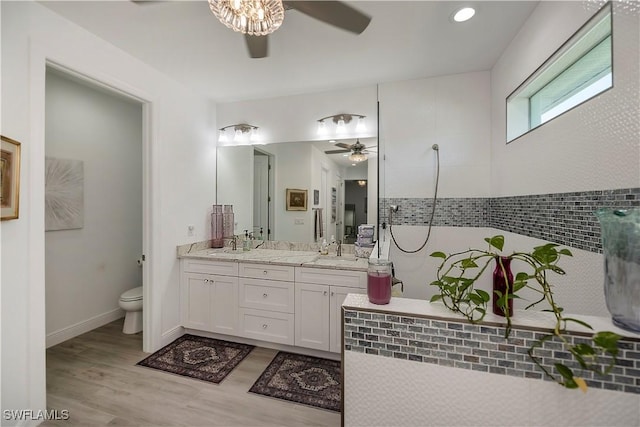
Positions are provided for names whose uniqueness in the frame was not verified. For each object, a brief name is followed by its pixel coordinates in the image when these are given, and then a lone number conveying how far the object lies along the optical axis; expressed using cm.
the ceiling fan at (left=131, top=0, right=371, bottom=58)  116
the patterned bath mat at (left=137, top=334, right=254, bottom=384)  211
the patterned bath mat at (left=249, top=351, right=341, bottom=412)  183
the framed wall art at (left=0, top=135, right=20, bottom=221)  139
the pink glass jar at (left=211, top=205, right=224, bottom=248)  310
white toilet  272
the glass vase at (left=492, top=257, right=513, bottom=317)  85
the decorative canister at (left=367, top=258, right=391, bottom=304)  99
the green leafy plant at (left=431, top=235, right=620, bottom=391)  73
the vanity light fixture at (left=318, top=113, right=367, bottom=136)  274
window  119
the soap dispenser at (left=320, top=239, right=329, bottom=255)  277
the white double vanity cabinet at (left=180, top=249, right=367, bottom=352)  224
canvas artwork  252
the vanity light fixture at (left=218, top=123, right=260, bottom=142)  311
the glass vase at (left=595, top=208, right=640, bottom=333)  75
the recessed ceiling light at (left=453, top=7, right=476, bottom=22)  162
